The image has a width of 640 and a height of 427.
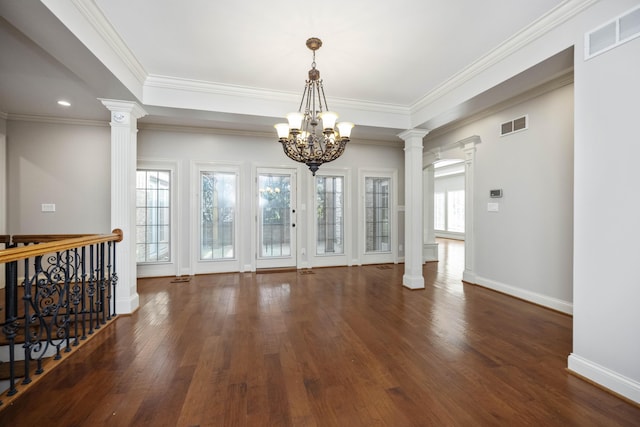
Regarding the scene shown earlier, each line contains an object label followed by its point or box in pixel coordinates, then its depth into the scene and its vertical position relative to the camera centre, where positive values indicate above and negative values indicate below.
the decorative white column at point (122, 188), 3.24 +0.29
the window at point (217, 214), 5.33 -0.03
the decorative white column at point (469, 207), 4.67 +0.11
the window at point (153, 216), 5.05 -0.07
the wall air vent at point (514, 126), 3.83 +1.28
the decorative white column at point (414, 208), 4.38 +0.08
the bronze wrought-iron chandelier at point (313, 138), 2.53 +0.73
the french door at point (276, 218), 5.59 -0.11
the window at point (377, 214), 6.24 -0.02
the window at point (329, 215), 5.95 -0.05
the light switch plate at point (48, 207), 4.55 +0.08
